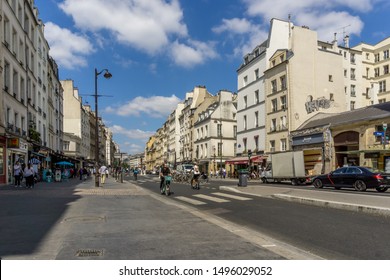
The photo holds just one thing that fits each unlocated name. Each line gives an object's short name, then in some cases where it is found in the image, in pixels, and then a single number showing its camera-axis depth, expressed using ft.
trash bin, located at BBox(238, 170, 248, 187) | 70.79
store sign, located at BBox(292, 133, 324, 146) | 111.73
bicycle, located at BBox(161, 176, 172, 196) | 55.83
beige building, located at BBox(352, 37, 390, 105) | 176.96
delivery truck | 88.58
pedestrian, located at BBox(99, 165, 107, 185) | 86.20
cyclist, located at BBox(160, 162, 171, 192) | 54.62
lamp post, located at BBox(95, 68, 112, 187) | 71.87
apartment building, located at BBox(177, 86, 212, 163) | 240.32
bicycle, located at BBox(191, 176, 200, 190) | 70.96
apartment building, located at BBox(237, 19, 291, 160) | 141.69
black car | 59.26
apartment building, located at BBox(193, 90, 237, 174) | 195.52
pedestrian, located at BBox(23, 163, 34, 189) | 64.25
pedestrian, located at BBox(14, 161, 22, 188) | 68.54
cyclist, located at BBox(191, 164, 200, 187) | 70.70
